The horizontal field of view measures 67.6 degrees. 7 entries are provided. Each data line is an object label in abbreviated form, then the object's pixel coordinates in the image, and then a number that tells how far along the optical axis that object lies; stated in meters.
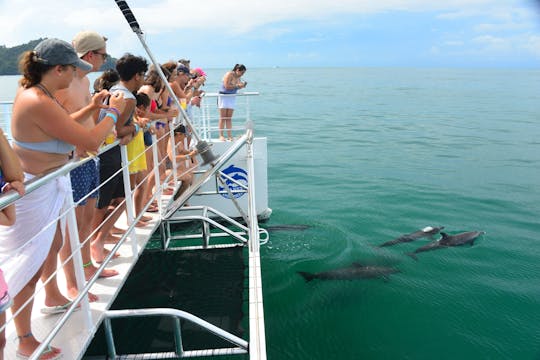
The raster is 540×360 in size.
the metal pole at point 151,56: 2.89
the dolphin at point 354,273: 6.86
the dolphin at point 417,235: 8.83
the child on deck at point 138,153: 4.21
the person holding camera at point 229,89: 9.66
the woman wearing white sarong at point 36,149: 2.27
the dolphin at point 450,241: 8.38
